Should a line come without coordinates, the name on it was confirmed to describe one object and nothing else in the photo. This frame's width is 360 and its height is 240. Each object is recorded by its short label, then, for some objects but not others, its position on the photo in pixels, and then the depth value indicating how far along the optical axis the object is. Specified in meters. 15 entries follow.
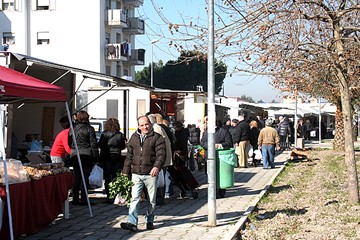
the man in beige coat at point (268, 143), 21.58
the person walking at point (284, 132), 32.47
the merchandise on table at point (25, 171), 8.66
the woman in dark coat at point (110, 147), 12.67
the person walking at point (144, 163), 9.49
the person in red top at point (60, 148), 12.12
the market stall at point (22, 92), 7.96
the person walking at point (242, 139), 21.73
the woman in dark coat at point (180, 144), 13.61
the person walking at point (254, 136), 23.17
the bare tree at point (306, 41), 11.01
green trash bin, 13.12
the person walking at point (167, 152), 10.54
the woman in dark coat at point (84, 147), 12.08
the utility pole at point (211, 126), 9.91
